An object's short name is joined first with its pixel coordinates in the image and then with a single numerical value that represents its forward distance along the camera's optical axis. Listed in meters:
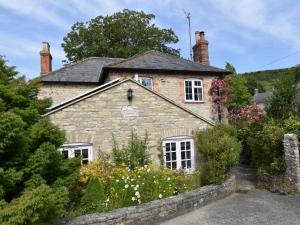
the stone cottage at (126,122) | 10.34
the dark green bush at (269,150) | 10.84
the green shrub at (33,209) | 4.69
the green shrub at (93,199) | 7.76
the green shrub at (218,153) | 9.98
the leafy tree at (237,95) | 20.48
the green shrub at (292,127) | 11.20
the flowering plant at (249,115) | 16.19
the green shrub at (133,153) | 10.63
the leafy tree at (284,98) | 15.80
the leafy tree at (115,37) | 35.41
